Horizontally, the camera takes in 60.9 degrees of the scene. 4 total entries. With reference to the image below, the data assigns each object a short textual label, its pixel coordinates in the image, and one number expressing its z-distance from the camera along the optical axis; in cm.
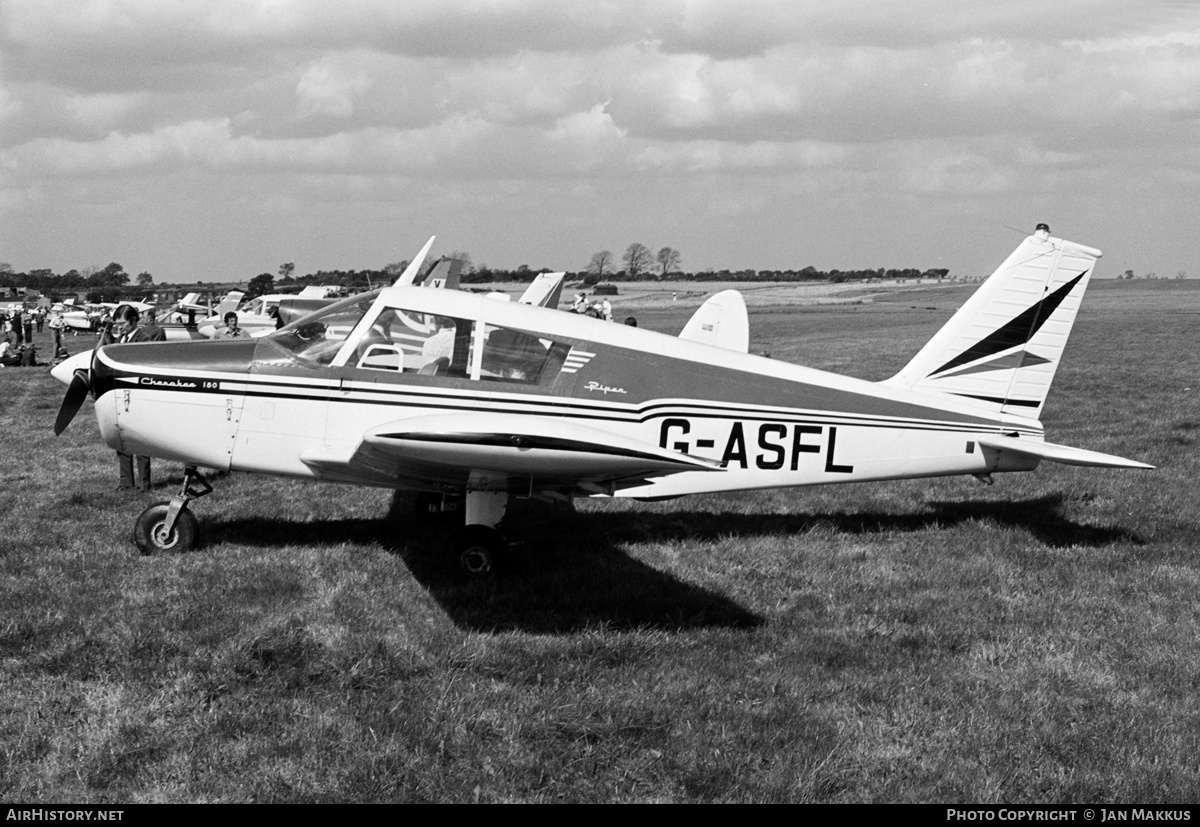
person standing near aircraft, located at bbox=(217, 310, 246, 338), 2404
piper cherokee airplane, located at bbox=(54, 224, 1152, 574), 691
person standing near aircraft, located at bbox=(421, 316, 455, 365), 698
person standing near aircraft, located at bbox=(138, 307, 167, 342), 1435
